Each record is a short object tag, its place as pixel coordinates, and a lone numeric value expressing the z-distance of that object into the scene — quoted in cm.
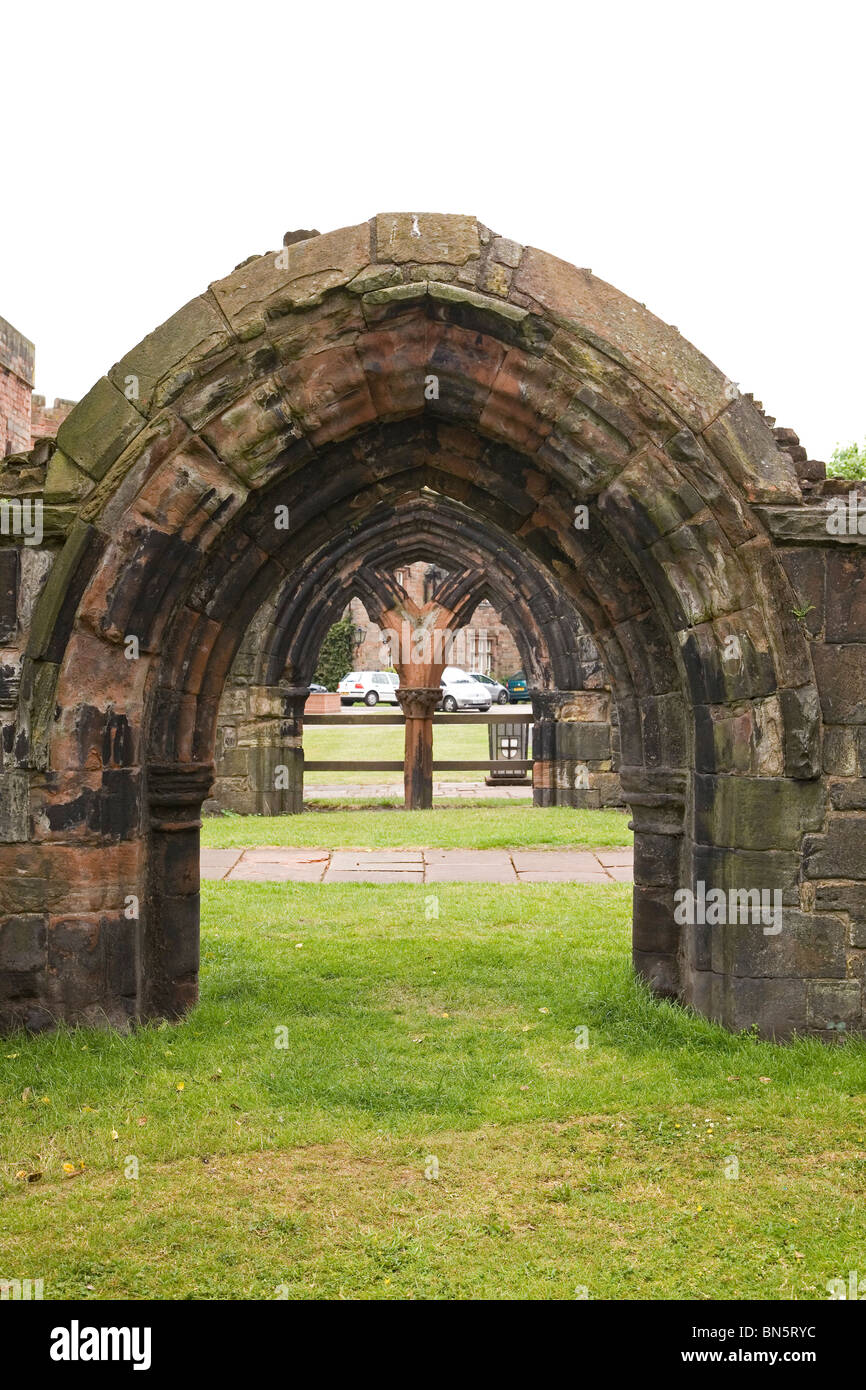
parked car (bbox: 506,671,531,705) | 4016
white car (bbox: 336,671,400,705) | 3641
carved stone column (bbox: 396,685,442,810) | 1639
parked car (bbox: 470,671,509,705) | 3638
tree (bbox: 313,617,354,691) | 3856
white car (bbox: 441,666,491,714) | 3284
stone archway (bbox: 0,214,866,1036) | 526
